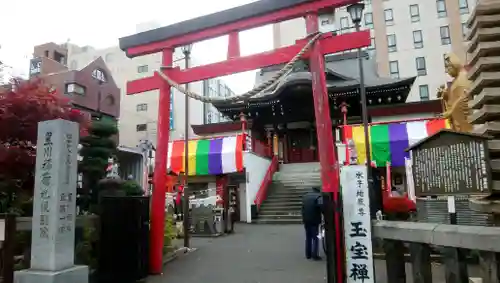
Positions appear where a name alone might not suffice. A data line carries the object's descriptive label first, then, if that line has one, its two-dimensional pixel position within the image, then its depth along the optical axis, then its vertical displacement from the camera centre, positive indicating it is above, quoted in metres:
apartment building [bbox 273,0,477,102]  39.97 +16.50
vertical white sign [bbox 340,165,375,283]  5.79 -0.75
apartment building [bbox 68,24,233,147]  40.62 +10.17
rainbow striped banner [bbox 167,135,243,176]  20.88 +1.82
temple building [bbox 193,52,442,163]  22.53 +5.03
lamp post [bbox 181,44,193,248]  11.68 -0.55
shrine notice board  4.50 +0.21
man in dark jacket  9.76 -1.02
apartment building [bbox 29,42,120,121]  25.91 +8.09
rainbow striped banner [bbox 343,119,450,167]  19.58 +2.36
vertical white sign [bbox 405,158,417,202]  13.73 -0.03
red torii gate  6.83 +2.64
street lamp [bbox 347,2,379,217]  11.60 +5.12
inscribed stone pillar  5.16 -0.26
